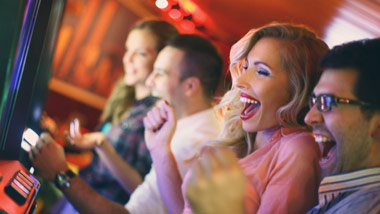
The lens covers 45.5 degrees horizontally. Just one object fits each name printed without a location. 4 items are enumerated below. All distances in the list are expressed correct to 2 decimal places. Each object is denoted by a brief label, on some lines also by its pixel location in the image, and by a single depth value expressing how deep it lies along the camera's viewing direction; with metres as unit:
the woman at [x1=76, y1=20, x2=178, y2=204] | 2.11
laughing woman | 1.07
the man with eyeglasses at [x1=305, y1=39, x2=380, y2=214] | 0.95
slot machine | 0.98
